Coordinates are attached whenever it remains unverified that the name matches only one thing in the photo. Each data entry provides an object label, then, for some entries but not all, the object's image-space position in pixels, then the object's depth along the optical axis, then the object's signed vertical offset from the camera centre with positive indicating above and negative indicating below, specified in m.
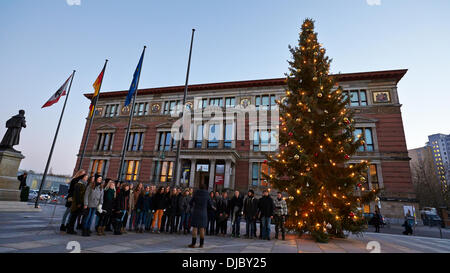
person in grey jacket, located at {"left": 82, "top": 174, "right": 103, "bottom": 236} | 6.72 -0.44
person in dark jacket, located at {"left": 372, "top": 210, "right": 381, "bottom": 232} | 13.94 -1.05
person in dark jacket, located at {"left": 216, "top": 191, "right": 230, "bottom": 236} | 9.32 -0.77
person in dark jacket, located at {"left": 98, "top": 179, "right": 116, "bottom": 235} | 7.18 -0.43
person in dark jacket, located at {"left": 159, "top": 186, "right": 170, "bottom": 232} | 8.96 -0.47
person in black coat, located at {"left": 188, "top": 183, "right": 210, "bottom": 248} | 5.78 -0.45
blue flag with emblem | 12.73 +6.59
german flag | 14.47 +6.90
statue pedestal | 11.79 +0.42
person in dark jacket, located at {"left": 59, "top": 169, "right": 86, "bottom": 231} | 7.13 -0.10
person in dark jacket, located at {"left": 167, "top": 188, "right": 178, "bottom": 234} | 8.83 -0.66
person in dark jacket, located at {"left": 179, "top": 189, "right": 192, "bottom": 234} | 9.00 -0.68
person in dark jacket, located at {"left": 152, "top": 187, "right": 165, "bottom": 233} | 8.88 -0.45
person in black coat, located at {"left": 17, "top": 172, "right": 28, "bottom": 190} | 13.43 +0.22
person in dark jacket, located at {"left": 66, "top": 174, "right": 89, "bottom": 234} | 6.78 -0.54
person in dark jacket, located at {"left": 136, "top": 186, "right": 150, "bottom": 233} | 8.60 -0.57
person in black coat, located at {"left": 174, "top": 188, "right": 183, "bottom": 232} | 8.91 -0.57
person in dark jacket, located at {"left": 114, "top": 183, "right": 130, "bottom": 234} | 7.57 -0.53
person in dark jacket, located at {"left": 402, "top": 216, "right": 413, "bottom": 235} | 12.60 -1.30
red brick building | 21.81 +7.22
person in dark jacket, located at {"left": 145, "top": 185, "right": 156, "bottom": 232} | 8.80 -0.96
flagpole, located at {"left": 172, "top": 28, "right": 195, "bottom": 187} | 11.06 +7.33
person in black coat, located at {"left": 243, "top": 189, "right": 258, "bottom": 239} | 8.84 -0.60
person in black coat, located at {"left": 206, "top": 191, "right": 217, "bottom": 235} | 9.19 -1.01
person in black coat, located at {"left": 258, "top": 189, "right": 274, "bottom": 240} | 8.46 -0.56
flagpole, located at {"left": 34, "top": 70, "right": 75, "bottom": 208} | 16.57 +5.51
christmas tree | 8.12 +1.72
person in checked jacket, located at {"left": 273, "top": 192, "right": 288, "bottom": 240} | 8.68 -0.63
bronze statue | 12.23 +2.96
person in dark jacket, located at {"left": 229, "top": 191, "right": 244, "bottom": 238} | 9.02 -0.61
